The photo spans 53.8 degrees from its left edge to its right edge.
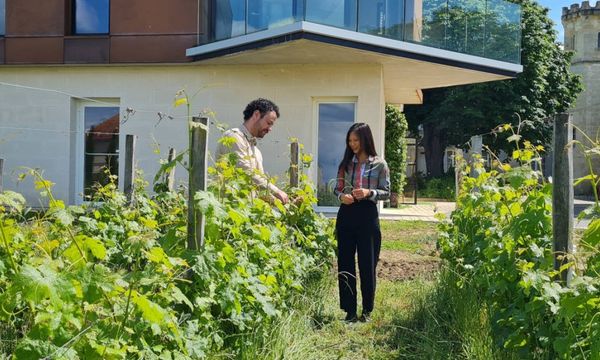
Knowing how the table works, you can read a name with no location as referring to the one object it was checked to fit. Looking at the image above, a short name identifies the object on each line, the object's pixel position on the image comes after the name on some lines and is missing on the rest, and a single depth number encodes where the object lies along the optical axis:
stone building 42.91
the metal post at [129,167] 5.70
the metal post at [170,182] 5.05
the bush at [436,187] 25.80
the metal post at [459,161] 6.56
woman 4.63
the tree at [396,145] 17.69
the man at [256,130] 4.50
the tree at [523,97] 27.09
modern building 11.47
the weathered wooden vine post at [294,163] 5.98
